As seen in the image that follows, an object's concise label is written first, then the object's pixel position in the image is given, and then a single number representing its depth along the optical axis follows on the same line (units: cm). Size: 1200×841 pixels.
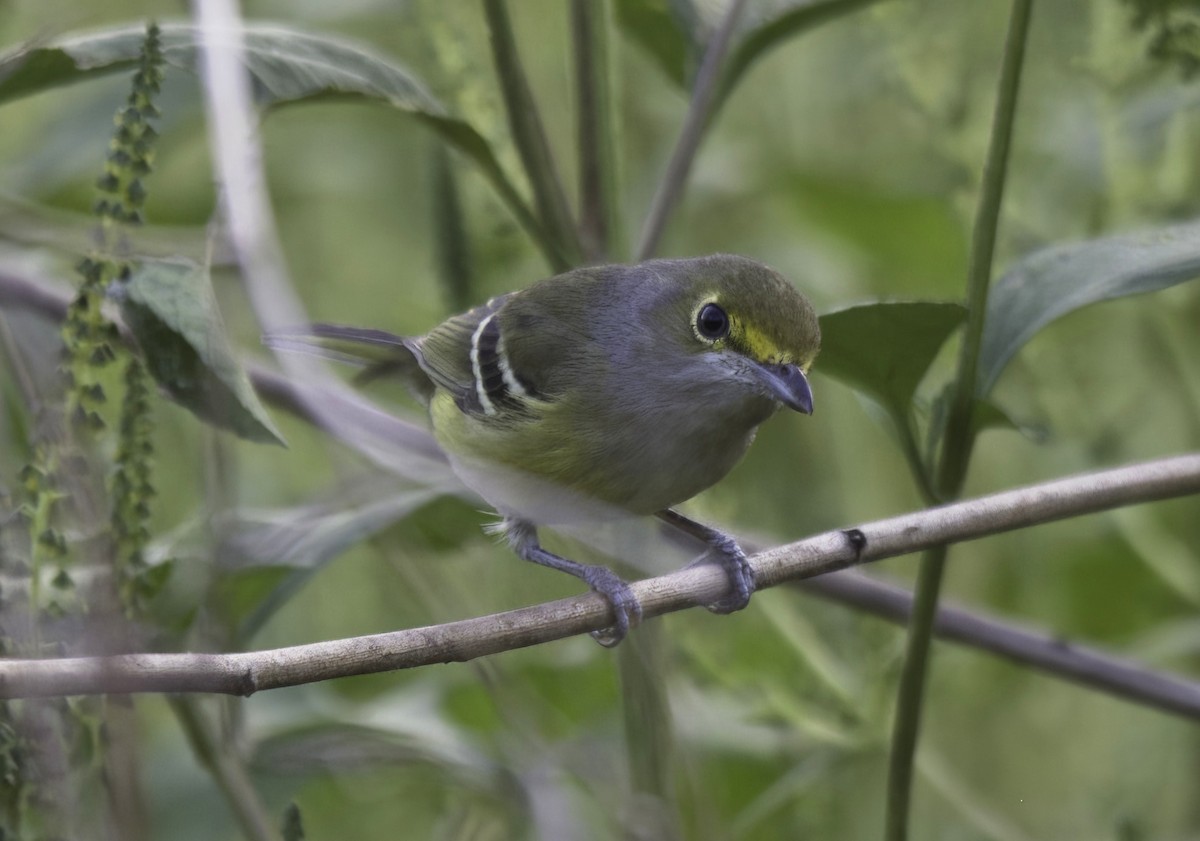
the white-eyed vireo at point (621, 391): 471
